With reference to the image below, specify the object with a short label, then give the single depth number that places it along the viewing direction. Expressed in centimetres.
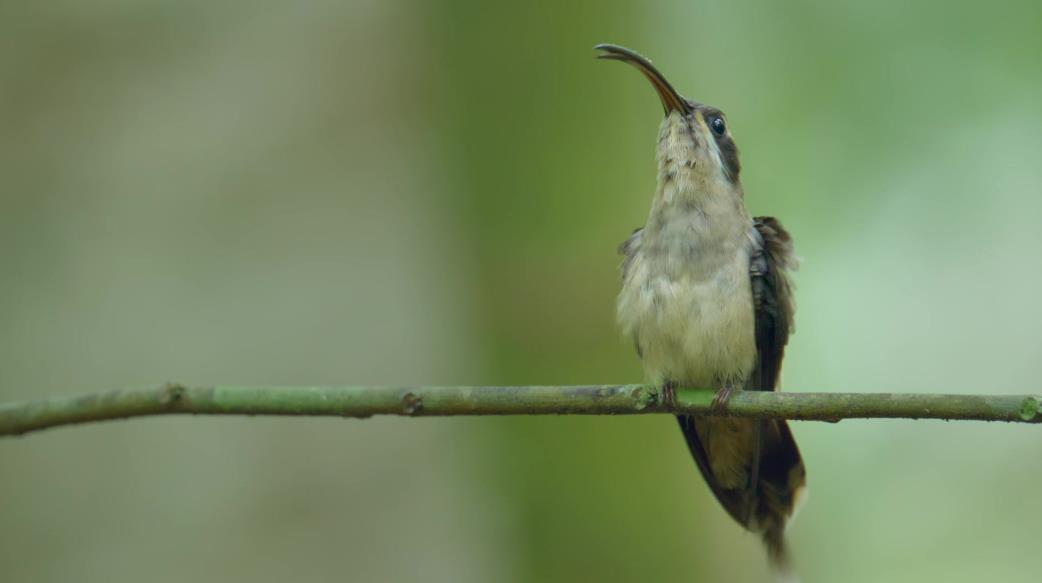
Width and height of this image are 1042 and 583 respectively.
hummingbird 694
